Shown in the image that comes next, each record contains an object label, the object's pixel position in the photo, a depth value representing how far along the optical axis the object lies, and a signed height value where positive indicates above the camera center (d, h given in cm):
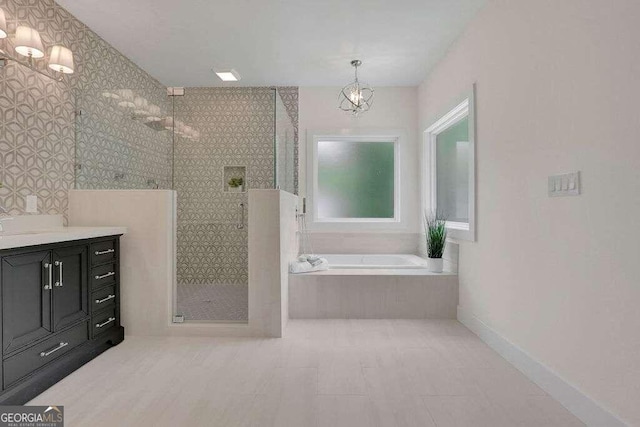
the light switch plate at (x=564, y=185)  201 +13
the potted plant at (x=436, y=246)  382 -34
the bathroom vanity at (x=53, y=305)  204 -56
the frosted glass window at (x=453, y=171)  386 +40
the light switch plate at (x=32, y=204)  276 +5
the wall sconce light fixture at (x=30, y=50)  260 +115
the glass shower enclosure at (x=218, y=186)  338 +21
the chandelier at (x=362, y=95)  480 +140
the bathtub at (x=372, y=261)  408 -56
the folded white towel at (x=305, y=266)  371 -52
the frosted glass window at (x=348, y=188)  516 +29
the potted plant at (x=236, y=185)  352 +23
